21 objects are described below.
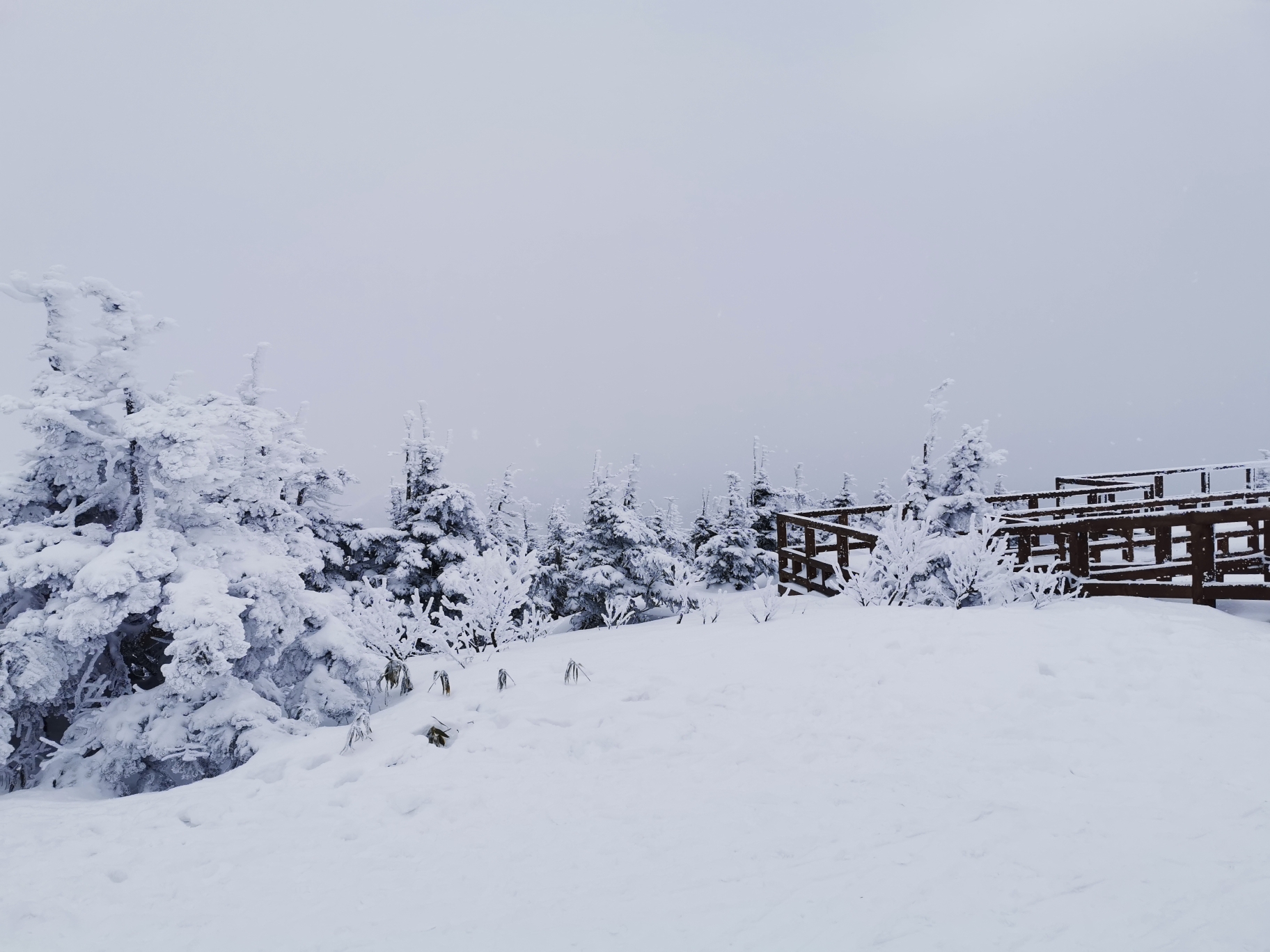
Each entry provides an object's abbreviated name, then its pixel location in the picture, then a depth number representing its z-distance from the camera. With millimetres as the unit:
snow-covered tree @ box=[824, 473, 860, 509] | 30062
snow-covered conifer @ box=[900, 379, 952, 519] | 9828
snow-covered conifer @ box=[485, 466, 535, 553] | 19742
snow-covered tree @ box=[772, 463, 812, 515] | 24741
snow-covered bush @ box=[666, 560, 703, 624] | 9758
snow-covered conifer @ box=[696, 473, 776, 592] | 20344
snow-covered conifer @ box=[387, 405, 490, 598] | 14164
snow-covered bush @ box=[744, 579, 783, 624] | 7714
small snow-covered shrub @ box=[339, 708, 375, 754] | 4820
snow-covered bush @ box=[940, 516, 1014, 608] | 7492
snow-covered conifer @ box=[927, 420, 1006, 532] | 8828
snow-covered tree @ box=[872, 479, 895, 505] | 27889
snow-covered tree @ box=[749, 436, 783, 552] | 21828
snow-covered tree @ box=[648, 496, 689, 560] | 22219
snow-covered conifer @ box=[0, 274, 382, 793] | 4840
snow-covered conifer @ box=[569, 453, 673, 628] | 14828
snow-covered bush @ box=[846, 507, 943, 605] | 8008
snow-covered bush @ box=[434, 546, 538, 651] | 7824
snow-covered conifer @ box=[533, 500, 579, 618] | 17766
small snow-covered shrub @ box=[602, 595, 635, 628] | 9531
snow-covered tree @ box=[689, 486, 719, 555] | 25355
